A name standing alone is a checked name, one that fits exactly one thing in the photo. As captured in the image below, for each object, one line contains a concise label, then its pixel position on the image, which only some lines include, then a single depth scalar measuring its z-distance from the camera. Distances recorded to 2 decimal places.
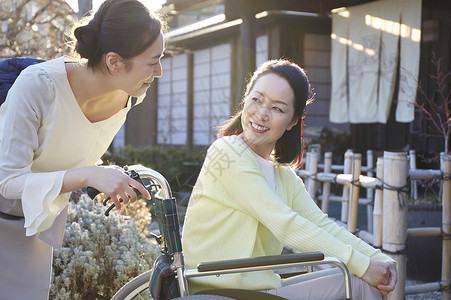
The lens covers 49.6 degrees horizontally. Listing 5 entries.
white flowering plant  2.62
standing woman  1.36
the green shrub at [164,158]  8.38
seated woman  1.61
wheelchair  1.40
